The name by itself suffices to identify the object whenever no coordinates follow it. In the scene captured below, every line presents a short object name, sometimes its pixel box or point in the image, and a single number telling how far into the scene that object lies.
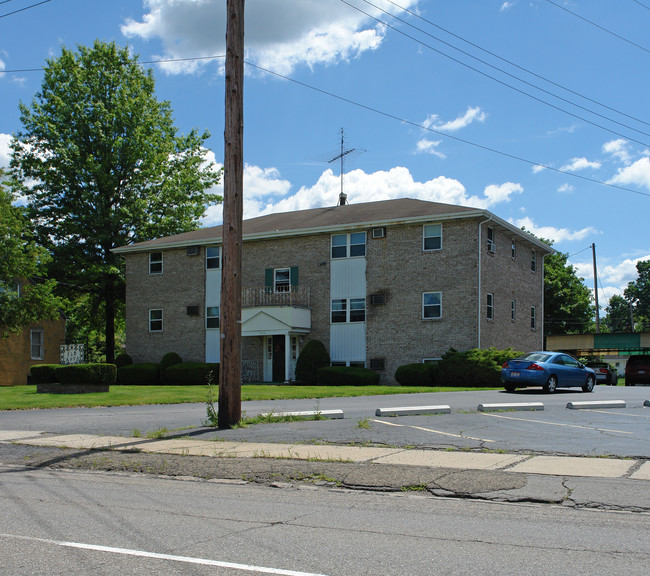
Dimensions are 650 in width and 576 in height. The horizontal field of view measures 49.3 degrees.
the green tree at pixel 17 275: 32.97
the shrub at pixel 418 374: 29.97
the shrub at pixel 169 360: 36.69
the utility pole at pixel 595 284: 57.86
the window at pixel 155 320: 39.75
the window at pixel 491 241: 32.44
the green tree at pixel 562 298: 63.03
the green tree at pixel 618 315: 122.75
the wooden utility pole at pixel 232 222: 13.31
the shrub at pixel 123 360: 38.79
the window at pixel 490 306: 32.31
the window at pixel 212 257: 37.94
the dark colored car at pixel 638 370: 36.81
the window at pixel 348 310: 33.75
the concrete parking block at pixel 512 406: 16.22
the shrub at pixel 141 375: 36.38
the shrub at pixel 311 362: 33.00
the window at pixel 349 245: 34.12
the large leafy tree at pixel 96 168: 41.25
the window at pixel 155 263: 40.12
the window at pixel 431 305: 31.88
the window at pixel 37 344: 41.56
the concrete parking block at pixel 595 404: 16.61
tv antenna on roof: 41.73
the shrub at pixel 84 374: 25.33
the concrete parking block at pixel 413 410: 15.27
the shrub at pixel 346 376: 30.64
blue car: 23.72
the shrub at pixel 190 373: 33.12
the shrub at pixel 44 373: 31.77
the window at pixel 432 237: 32.19
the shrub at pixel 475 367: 28.02
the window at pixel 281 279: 35.91
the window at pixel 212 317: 37.59
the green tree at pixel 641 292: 119.44
